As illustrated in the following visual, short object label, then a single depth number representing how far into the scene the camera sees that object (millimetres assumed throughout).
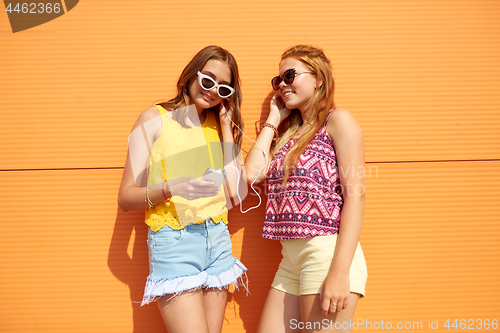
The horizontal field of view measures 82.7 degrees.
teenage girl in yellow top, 1610
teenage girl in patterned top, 1509
